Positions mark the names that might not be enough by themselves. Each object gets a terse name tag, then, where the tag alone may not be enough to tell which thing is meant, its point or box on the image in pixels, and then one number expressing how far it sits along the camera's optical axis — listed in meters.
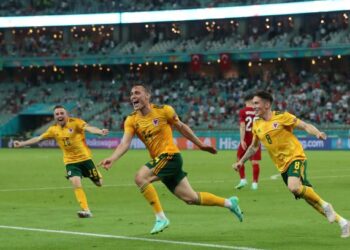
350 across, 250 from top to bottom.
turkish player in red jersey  22.59
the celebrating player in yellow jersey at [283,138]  12.93
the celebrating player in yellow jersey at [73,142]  17.42
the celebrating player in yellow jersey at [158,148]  13.16
